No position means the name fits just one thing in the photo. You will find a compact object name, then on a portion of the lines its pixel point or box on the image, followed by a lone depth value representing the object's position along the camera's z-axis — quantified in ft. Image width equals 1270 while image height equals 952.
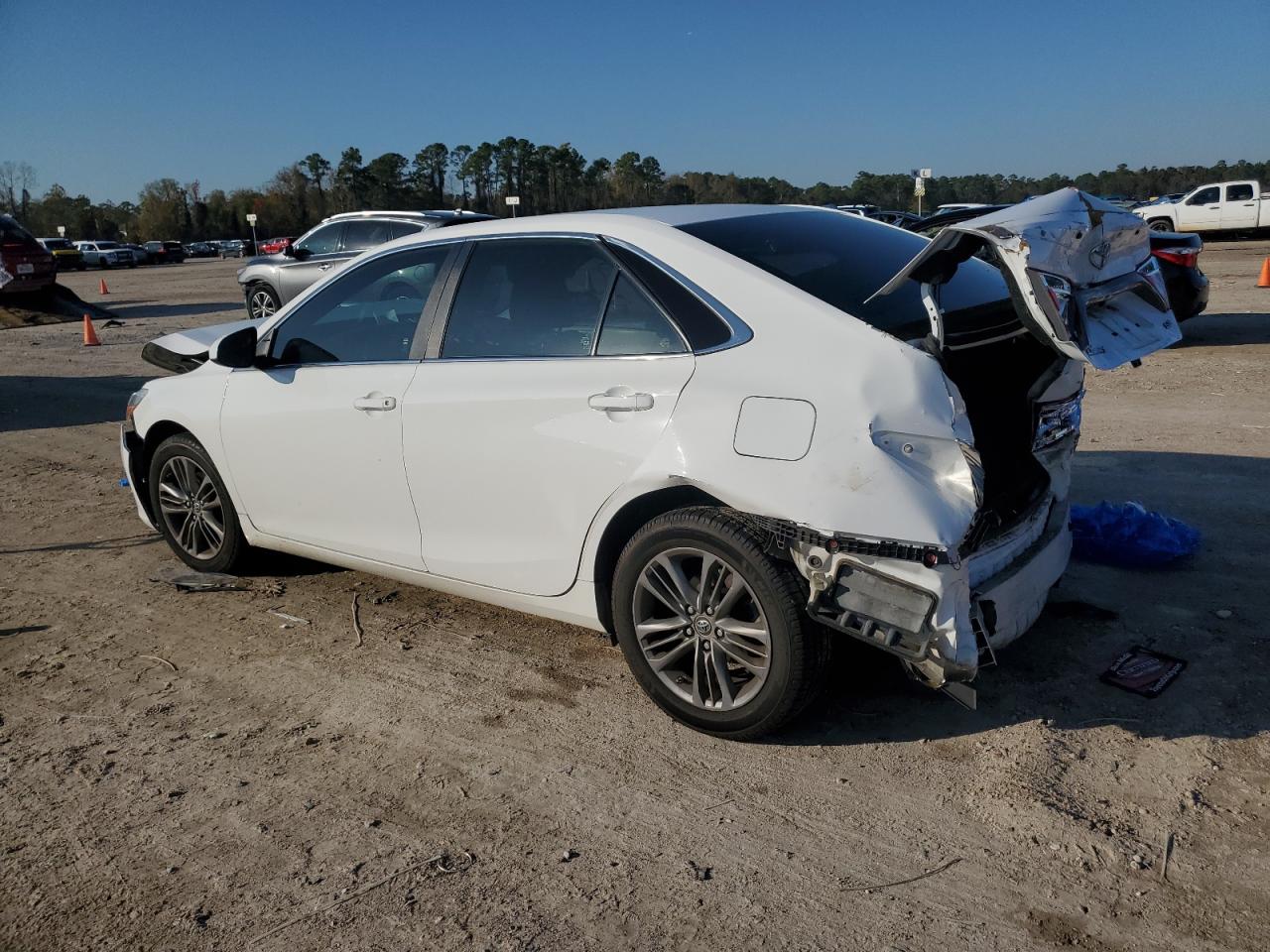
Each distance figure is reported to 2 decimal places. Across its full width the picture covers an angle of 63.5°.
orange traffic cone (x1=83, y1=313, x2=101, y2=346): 51.16
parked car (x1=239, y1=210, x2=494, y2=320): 48.98
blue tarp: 15.75
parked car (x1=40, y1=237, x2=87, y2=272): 171.53
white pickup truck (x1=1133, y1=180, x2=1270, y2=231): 99.09
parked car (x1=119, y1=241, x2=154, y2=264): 190.04
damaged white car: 10.06
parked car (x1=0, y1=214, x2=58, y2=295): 62.75
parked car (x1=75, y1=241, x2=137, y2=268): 177.69
